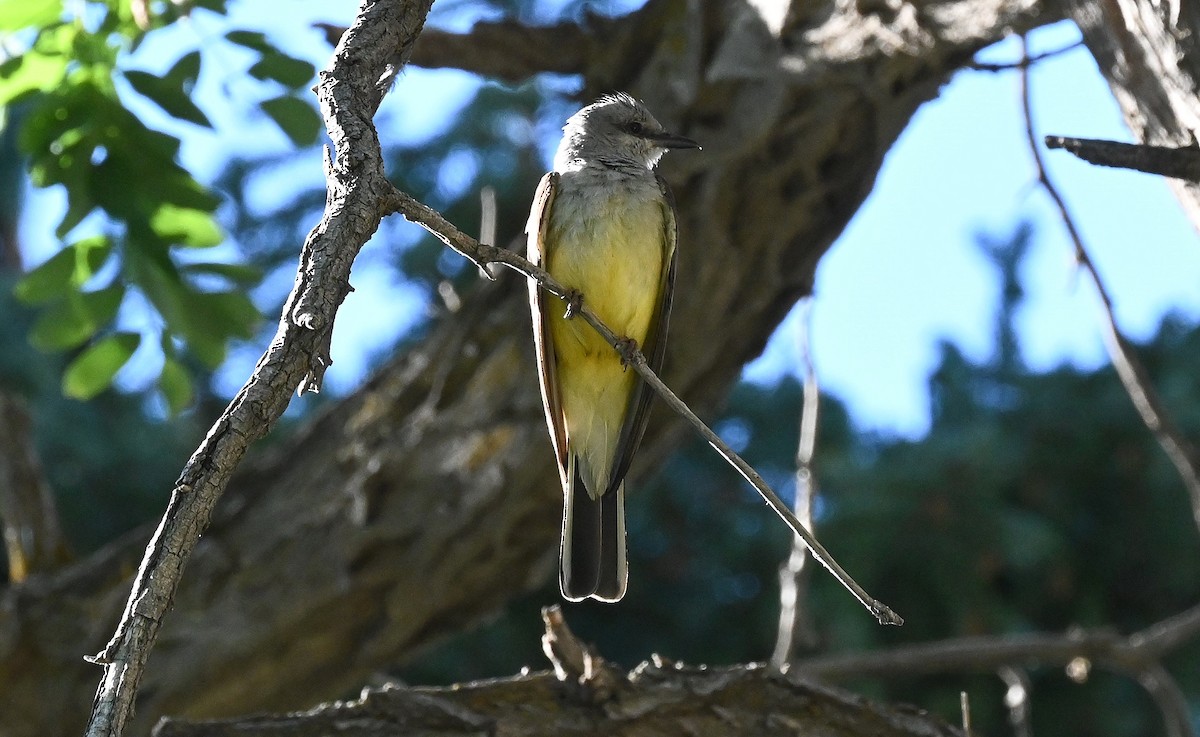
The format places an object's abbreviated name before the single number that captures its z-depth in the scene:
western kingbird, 8.73
